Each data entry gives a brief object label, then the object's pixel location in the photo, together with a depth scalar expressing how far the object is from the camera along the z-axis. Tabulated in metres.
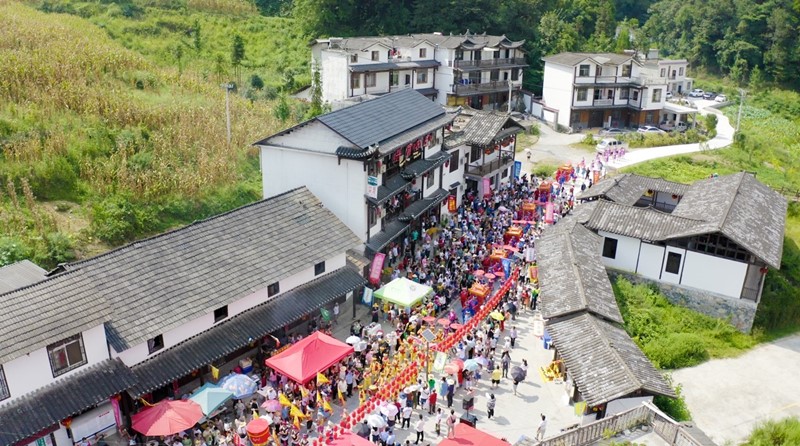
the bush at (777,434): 21.01
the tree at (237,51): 55.06
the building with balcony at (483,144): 41.06
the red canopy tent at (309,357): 22.05
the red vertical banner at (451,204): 40.06
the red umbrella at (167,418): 18.89
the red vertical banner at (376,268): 29.78
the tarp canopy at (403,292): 27.53
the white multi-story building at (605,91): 63.31
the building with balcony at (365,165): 30.12
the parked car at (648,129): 63.47
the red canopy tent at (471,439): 18.62
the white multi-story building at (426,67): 55.38
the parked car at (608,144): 57.15
